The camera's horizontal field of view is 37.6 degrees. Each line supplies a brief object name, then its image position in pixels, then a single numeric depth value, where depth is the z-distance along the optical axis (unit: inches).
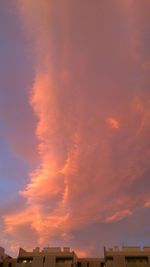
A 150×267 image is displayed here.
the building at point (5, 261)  2713.8
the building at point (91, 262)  2744.6
